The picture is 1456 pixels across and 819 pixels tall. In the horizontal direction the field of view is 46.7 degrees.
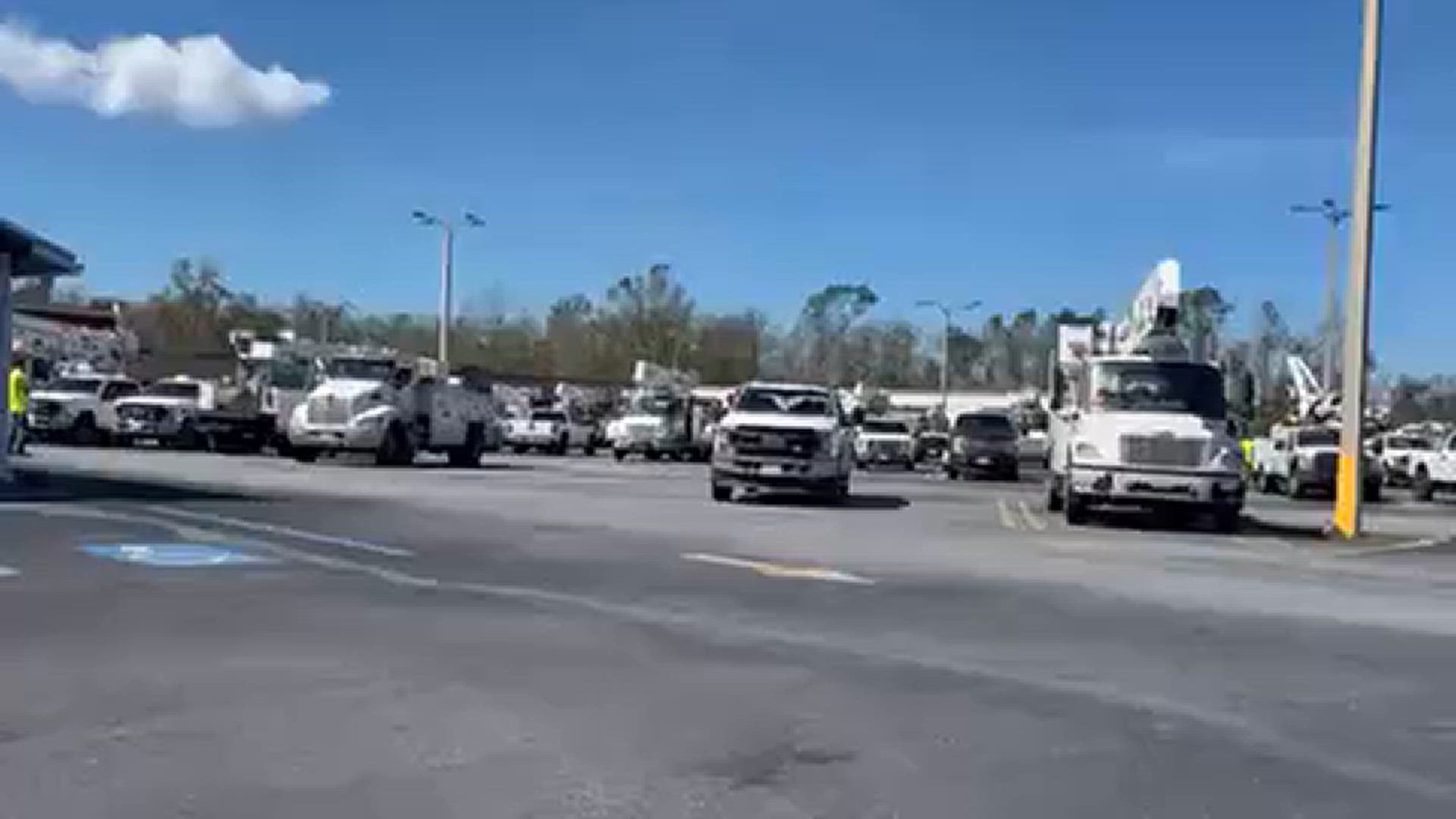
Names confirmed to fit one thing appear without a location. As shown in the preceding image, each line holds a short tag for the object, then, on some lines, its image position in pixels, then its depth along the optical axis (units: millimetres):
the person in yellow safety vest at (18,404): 31188
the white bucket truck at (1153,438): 24250
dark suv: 47938
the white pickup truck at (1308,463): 42156
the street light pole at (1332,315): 57969
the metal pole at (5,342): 24250
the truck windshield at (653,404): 54719
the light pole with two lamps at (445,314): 63250
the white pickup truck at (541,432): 57875
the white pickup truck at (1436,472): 45406
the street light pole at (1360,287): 24438
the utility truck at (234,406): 41438
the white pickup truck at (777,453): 28078
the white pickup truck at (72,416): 43812
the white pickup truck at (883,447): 56875
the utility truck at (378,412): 36625
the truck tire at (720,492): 28550
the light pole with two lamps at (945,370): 91812
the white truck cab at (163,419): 43312
